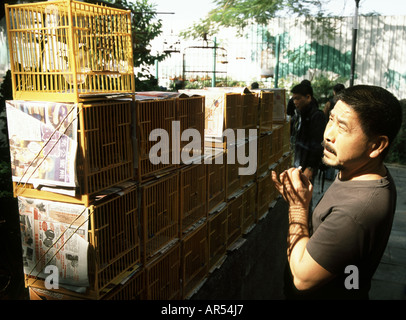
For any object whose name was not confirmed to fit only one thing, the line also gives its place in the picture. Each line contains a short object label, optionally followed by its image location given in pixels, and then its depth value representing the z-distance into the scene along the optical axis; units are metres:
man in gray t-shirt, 1.63
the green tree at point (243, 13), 14.98
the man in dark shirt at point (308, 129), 5.20
